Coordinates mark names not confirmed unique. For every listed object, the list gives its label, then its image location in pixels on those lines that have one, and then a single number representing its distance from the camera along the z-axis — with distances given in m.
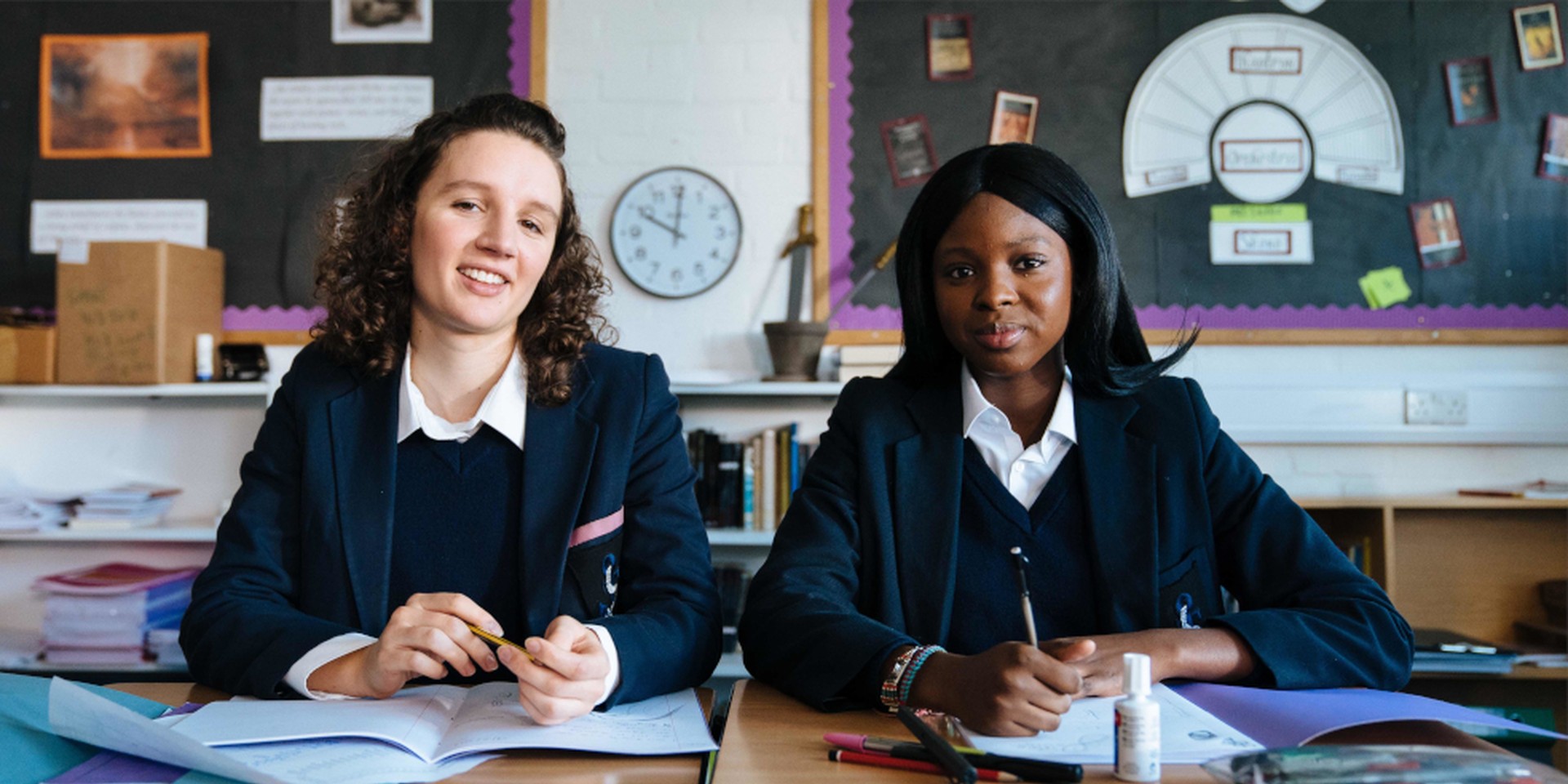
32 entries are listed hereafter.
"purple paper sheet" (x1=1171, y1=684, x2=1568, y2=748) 0.86
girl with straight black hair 1.24
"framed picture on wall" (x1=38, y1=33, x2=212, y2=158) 3.25
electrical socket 3.04
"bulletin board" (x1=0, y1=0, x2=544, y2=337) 3.23
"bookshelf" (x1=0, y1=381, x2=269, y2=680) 3.23
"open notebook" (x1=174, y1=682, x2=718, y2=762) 0.86
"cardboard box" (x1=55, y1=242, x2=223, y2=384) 2.88
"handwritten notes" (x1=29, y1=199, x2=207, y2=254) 3.23
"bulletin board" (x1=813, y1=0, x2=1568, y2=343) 3.06
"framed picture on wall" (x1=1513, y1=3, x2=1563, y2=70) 3.09
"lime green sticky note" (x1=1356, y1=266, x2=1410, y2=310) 3.08
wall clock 3.19
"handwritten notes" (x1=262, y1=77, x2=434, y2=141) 3.23
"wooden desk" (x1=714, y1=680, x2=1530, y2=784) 0.80
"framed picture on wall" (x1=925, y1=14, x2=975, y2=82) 3.16
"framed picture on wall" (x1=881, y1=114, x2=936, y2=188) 3.15
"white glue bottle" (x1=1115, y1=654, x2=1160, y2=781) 0.76
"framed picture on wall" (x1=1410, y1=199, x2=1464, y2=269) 3.07
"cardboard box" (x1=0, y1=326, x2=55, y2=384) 2.96
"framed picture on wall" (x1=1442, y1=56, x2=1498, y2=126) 3.08
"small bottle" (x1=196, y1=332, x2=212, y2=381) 3.03
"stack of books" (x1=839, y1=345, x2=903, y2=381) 3.05
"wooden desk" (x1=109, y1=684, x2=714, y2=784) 0.81
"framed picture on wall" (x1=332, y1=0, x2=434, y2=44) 3.24
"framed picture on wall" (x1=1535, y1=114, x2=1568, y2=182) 3.06
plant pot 2.99
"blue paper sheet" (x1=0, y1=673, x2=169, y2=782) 0.80
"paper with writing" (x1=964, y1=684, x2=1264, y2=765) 0.82
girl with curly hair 1.25
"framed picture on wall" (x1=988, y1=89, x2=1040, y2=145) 3.15
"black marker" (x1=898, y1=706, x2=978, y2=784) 0.75
